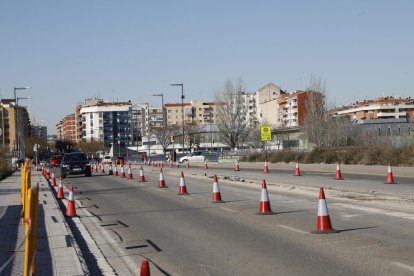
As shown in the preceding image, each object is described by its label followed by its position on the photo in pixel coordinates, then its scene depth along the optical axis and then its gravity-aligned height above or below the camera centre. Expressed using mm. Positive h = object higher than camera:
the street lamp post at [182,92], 68869 +6482
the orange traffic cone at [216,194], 18688 -1415
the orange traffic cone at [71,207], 16359 -1475
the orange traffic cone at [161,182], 27130 -1462
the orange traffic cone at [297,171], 32375 -1389
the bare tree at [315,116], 74500 +3616
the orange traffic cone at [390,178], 24122 -1405
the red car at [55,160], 77812 -911
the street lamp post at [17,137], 75169 +2171
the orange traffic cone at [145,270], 5525 -1090
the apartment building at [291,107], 160025 +10660
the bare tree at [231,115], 92188 +4913
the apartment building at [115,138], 191238 +4273
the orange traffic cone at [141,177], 32809 -1462
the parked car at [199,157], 69812 -952
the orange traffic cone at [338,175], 28019 -1418
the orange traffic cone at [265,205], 14836 -1435
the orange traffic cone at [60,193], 23069 -1527
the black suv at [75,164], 42406 -823
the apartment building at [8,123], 169675 +9138
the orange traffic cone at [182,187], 22672 -1433
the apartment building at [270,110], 184875 +11464
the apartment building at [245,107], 94250 +8078
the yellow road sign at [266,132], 60875 +1440
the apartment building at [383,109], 165525 +9514
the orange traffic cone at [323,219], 11367 -1391
